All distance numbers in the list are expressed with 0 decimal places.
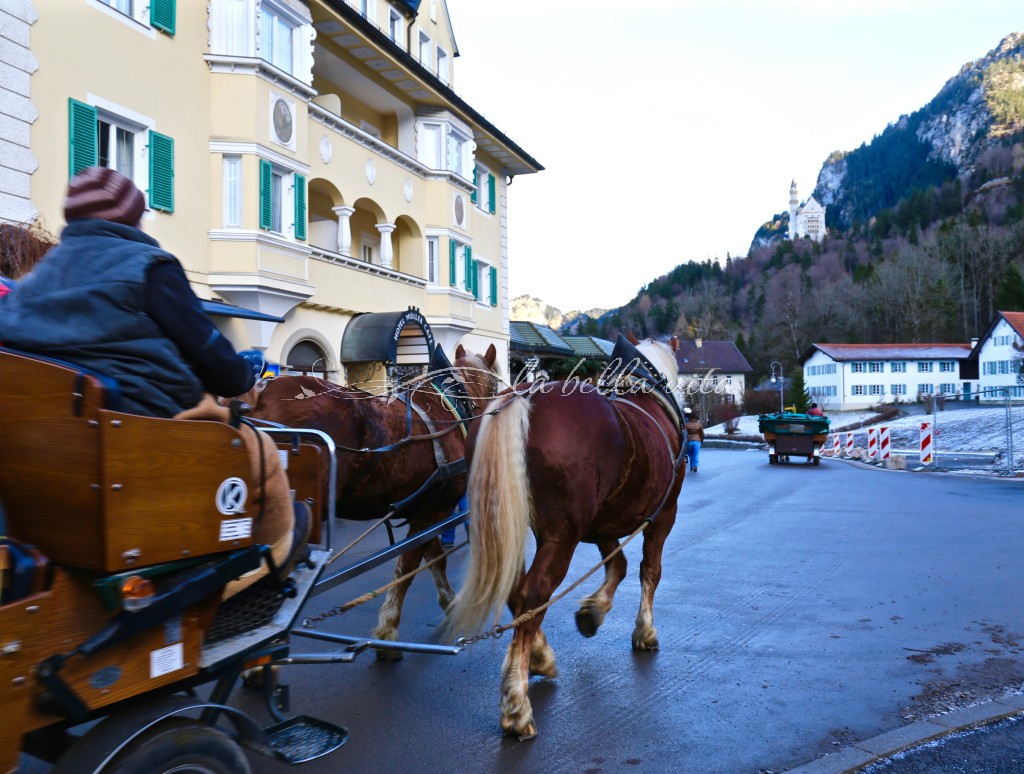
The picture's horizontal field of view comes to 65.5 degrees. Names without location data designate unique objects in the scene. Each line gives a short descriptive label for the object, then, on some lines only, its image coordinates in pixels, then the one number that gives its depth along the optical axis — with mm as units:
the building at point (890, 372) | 73812
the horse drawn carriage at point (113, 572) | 2127
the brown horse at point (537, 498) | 3988
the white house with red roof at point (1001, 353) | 61188
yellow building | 11352
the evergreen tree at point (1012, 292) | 72875
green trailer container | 24234
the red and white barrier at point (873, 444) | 25819
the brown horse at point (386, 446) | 5047
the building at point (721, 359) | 82750
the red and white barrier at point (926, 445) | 21828
